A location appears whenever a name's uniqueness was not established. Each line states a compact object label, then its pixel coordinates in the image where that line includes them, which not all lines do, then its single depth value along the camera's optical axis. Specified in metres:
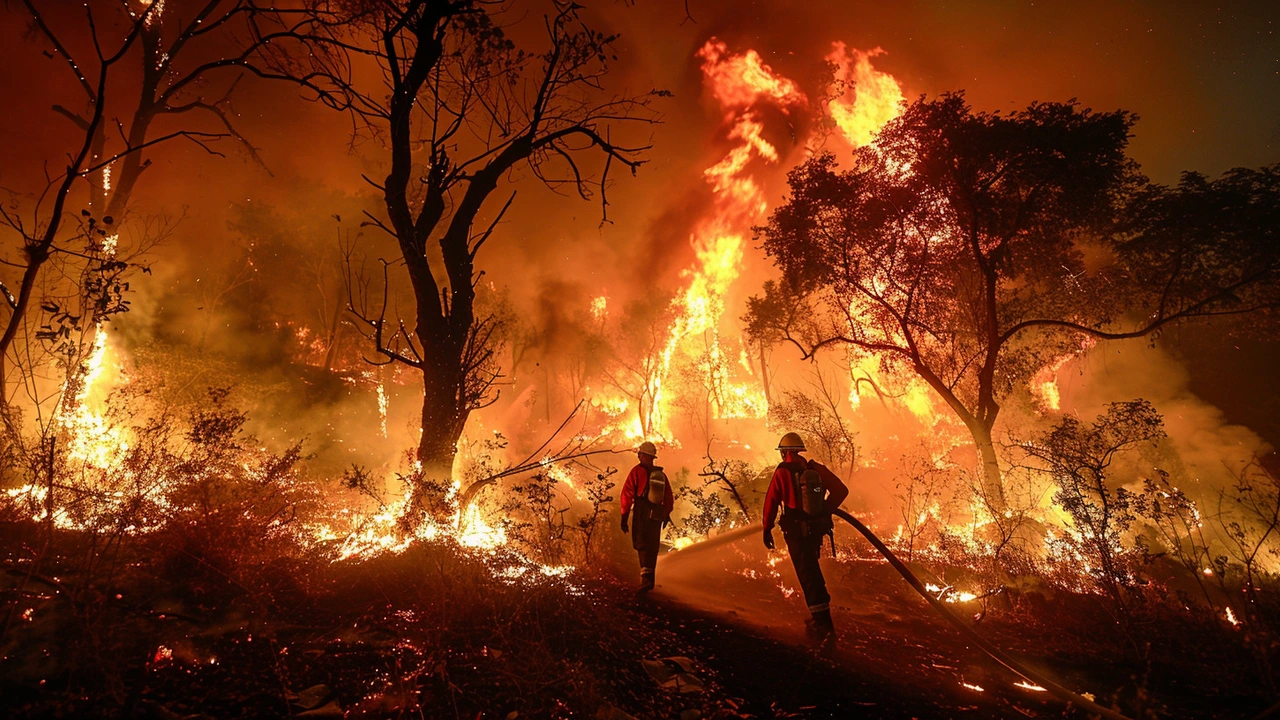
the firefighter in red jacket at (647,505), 8.03
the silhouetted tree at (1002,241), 11.67
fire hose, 4.47
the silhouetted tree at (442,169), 6.33
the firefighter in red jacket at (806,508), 6.81
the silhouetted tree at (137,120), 7.94
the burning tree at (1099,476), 7.25
